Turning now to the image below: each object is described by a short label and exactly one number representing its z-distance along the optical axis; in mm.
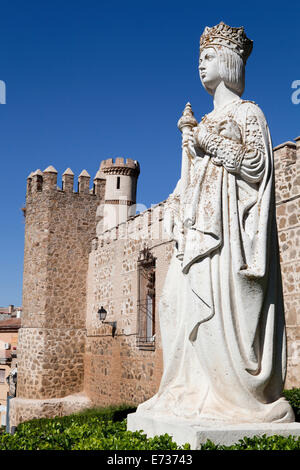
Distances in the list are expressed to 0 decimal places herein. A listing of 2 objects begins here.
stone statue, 2771
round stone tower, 23156
